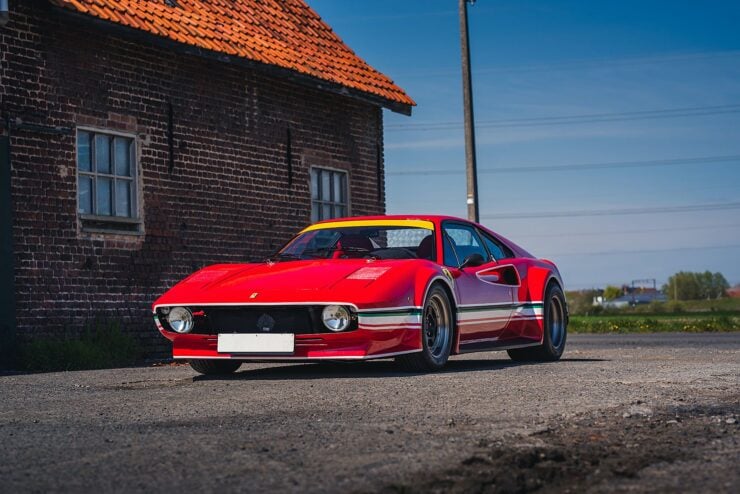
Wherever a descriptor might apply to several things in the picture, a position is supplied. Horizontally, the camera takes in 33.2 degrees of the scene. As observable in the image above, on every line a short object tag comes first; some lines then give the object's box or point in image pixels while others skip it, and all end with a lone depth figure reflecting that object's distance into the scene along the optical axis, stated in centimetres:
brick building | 1266
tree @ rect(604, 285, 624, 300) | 14670
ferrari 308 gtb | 884
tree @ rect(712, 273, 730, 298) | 11331
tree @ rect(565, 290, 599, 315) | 5127
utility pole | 2394
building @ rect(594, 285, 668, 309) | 13312
